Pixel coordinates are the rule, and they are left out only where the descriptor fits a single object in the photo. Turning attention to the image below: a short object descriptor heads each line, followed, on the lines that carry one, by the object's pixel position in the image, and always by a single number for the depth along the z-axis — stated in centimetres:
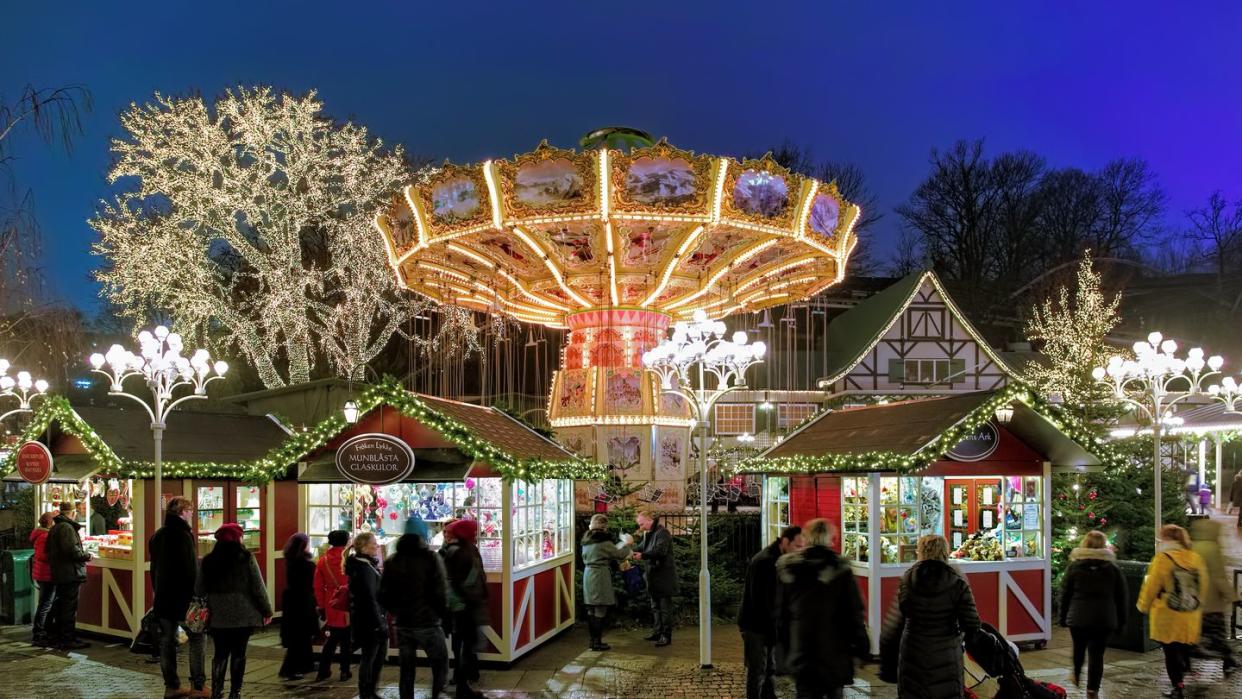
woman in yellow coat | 810
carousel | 1555
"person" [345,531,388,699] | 780
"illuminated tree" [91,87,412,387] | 2489
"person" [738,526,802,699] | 723
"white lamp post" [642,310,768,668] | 1074
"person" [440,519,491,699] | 792
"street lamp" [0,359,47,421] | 1550
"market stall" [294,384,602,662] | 957
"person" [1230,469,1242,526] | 2061
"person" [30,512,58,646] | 1070
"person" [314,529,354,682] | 896
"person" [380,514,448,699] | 729
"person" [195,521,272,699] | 769
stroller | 629
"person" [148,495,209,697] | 820
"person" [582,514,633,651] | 1039
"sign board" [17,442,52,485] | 1134
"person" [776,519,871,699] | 594
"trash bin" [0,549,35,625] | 1245
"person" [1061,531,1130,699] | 799
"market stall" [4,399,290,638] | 1121
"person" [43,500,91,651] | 1059
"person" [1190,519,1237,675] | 835
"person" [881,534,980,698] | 595
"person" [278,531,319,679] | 881
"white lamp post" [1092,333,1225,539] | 1152
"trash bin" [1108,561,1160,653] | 1017
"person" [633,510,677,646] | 1074
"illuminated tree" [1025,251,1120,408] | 2555
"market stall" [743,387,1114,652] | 987
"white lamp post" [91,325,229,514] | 1174
